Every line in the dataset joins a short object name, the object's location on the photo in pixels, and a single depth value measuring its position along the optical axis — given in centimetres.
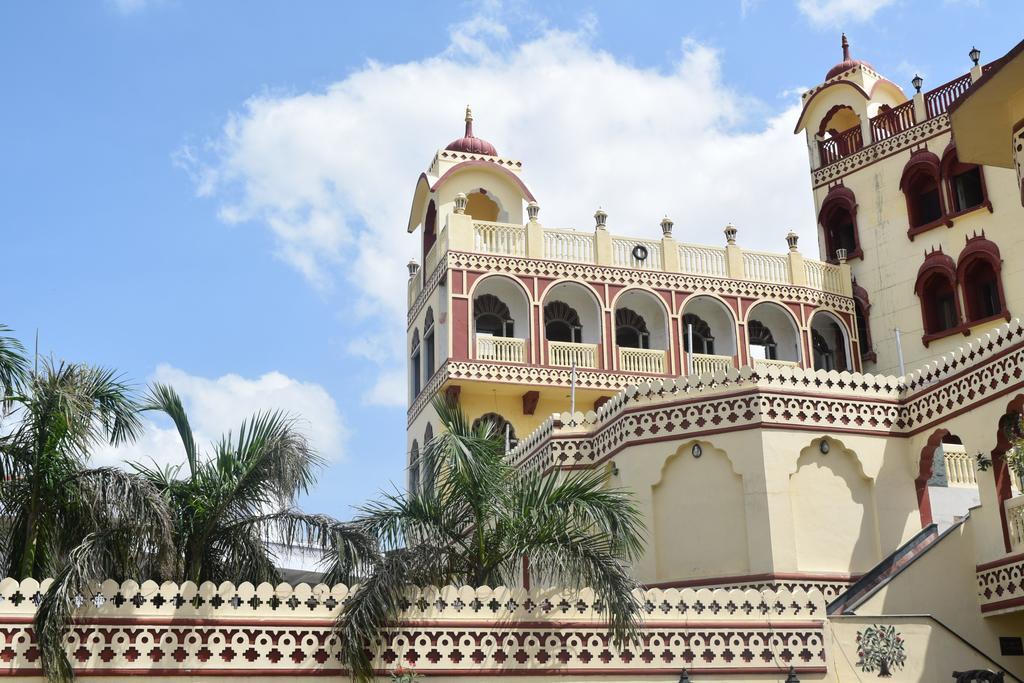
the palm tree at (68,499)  1352
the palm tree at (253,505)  1452
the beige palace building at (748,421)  1428
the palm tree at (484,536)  1437
